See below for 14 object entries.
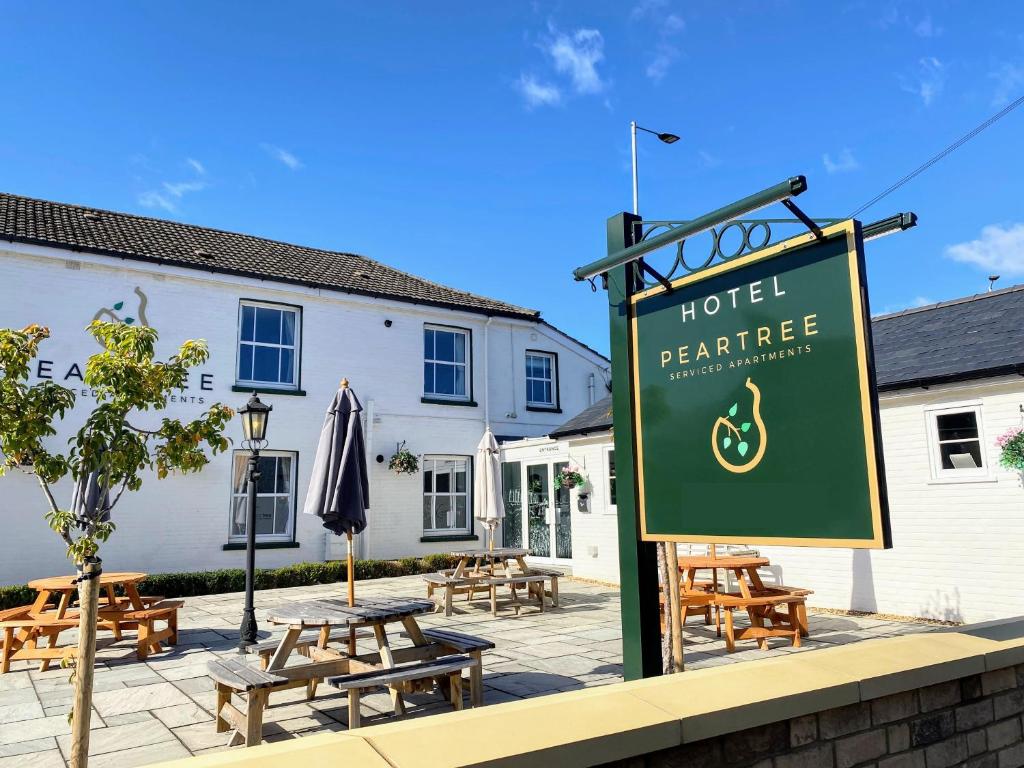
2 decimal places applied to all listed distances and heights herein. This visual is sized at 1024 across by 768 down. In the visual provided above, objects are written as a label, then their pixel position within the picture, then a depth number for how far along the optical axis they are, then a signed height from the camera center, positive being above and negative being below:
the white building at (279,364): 13.43 +3.11
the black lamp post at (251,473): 8.25 +0.29
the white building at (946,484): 8.62 -0.02
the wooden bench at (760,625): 7.88 -1.52
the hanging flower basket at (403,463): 16.59 +0.71
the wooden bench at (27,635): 7.20 -1.50
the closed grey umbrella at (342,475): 7.71 +0.21
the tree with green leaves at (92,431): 3.67 +0.38
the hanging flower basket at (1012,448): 8.20 +0.39
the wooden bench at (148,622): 7.94 -1.46
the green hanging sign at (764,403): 2.73 +0.36
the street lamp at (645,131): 17.02 +8.48
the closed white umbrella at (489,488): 13.30 +0.06
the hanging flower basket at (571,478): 14.89 +0.25
